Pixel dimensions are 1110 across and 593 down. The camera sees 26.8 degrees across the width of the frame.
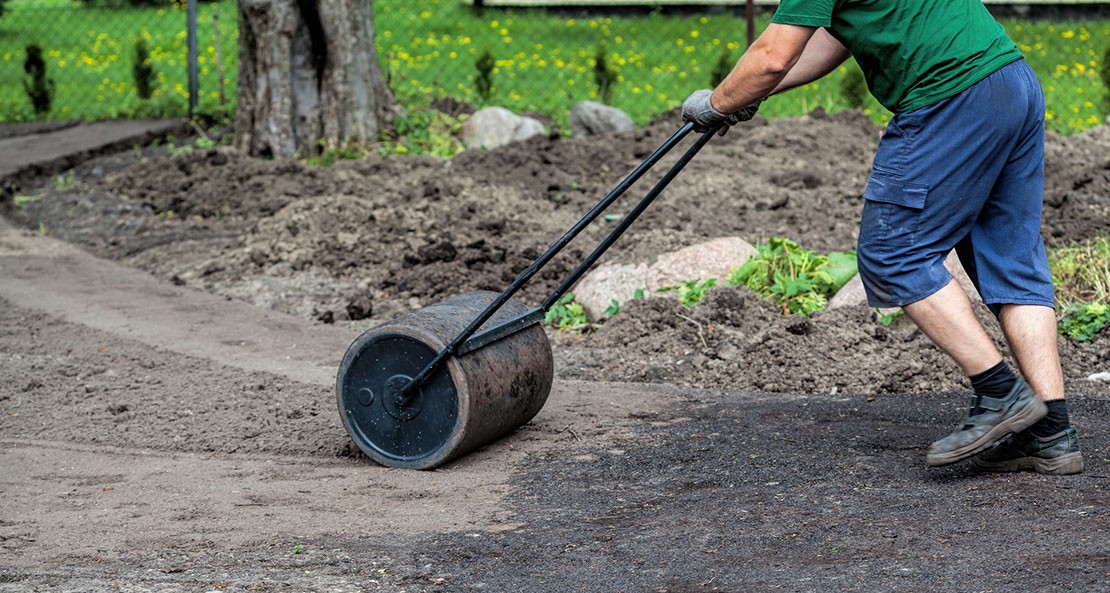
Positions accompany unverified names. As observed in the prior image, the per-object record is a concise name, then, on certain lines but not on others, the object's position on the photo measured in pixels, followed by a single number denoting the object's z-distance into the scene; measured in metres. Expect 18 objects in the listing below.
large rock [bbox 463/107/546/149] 21.17
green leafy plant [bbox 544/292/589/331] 12.44
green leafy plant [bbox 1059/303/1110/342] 10.63
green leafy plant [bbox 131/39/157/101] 26.62
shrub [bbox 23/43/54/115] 26.89
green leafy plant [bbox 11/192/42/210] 19.15
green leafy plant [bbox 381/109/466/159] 20.70
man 6.85
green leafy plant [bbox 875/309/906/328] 10.87
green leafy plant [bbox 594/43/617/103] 25.95
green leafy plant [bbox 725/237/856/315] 11.78
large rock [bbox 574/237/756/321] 12.54
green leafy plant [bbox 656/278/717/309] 12.15
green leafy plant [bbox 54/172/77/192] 19.95
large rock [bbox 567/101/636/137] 21.83
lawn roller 8.09
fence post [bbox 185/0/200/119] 24.38
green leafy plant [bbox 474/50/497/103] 25.17
